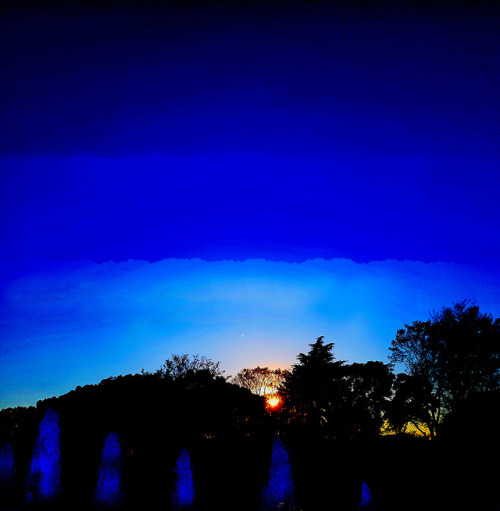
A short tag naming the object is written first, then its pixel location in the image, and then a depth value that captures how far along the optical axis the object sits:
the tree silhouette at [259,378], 58.06
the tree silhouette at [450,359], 38.09
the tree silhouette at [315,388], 43.06
